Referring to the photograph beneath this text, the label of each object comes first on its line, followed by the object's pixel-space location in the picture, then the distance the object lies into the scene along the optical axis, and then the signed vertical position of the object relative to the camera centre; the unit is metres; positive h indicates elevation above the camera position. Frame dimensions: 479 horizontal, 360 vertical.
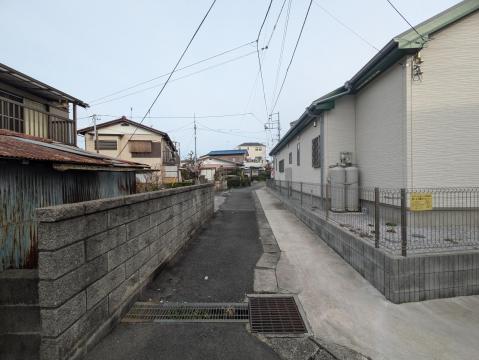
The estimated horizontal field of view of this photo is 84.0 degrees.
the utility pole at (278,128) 39.87 +7.01
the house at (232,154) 64.19 +5.14
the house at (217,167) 38.30 +1.50
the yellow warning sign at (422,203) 4.02 -0.46
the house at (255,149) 79.75 +7.82
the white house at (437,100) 5.87 +1.66
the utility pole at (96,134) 21.58 +3.54
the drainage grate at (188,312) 3.26 -1.77
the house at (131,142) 24.77 +3.26
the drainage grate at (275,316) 3.07 -1.78
